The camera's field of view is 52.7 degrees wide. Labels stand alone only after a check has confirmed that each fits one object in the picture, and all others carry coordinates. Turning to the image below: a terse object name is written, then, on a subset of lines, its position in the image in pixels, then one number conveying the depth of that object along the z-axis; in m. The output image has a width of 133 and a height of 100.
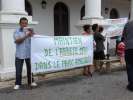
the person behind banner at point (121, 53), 4.76
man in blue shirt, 3.15
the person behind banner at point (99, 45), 4.10
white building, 3.71
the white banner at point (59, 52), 3.33
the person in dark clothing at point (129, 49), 3.24
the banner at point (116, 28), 4.54
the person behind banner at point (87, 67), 4.04
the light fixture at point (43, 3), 6.01
